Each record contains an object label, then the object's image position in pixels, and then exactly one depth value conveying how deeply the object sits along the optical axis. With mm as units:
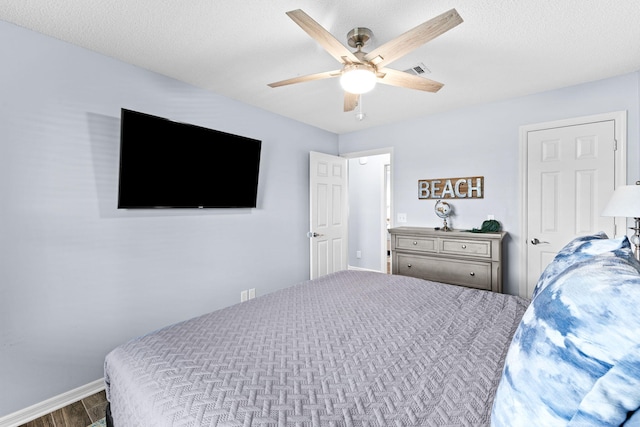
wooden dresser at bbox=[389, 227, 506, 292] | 2930
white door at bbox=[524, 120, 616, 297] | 2670
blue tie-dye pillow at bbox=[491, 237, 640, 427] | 534
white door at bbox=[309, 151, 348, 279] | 3854
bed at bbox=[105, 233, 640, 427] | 575
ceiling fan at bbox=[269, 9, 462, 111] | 1386
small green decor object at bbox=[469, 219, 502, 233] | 3123
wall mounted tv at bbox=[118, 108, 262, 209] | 2213
